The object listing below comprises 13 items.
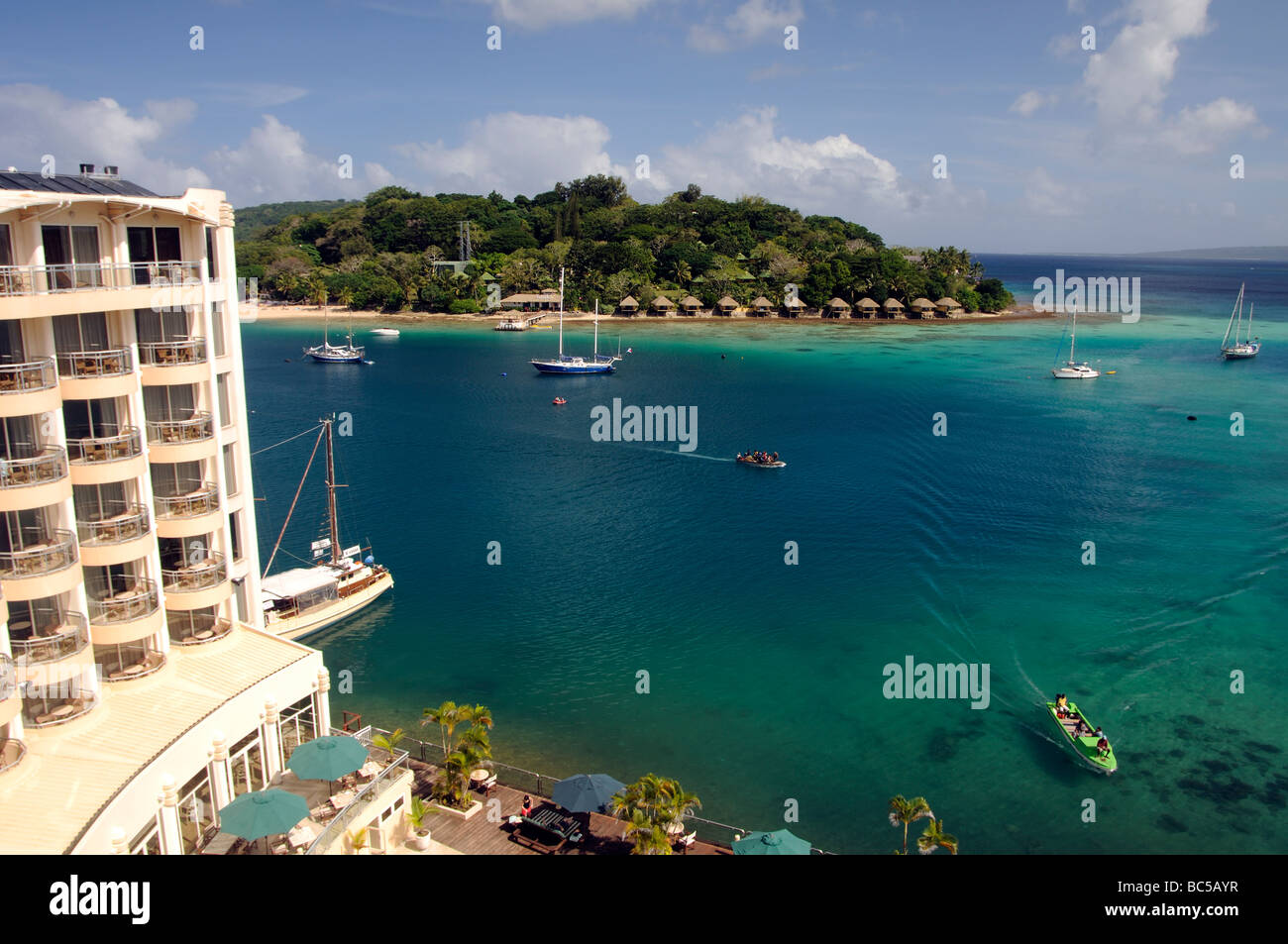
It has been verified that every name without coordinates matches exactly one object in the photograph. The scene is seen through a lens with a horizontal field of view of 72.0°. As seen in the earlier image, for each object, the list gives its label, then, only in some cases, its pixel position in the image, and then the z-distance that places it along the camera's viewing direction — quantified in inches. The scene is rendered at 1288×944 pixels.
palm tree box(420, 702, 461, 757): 1154.7
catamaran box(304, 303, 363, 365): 4468.5
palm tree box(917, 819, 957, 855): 994.8
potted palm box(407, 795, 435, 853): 940.0
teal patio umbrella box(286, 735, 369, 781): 899.4
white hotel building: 767.1
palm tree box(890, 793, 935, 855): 1040.2
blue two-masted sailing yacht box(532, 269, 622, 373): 4252.0
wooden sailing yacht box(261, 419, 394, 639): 1647.4
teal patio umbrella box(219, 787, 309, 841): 788.0
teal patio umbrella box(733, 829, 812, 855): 917.8
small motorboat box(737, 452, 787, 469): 2704.2
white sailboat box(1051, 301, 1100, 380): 4264.3
